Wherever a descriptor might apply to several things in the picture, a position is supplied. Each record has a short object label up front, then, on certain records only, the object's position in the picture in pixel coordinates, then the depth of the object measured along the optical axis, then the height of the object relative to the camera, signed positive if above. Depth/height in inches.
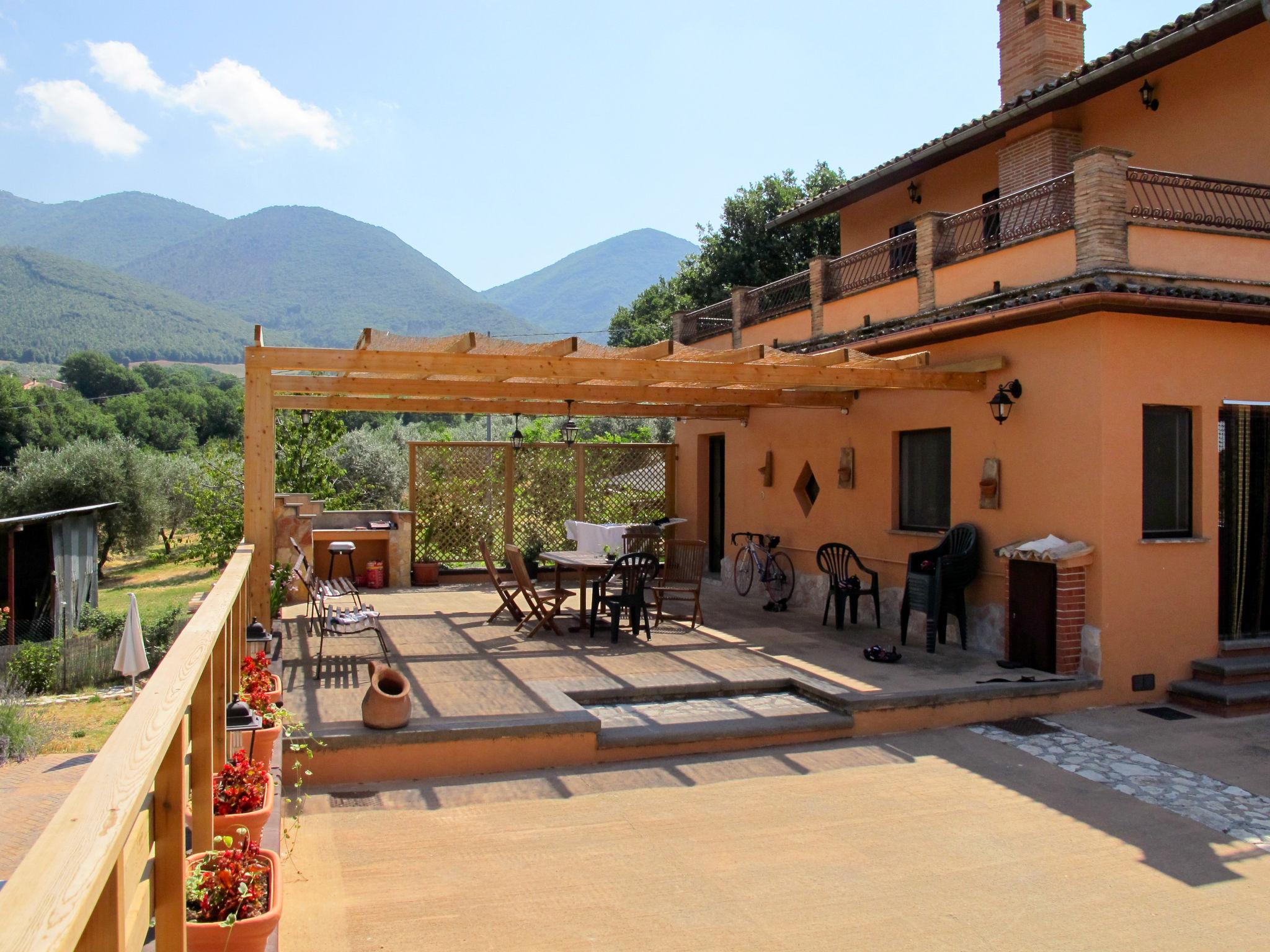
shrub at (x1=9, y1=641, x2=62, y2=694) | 482.3 -103.7
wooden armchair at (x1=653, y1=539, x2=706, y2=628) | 368.2 -39.3
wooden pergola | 271.9 +34.0
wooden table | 344.8 -34.2
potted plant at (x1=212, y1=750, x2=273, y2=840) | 125.9 -46.0
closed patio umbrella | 381.1 -74.8
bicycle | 437.7 -46.6
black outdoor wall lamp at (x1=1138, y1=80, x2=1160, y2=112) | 361.1 +149.9
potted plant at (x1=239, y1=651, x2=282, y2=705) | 187.3 -43.1
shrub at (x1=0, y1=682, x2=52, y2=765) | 343.9 -101.3
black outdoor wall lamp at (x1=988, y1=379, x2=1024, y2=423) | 301.4 +24.6
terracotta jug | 210.1 -53.9
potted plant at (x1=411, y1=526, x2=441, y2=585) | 519.2 -55.7
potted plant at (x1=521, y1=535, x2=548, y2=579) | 547.5 -46.9
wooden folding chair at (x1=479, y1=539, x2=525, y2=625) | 343.3 -46.9
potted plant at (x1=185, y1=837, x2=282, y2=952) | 92.7 -45.5
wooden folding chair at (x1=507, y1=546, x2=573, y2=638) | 335.9 -46.0
